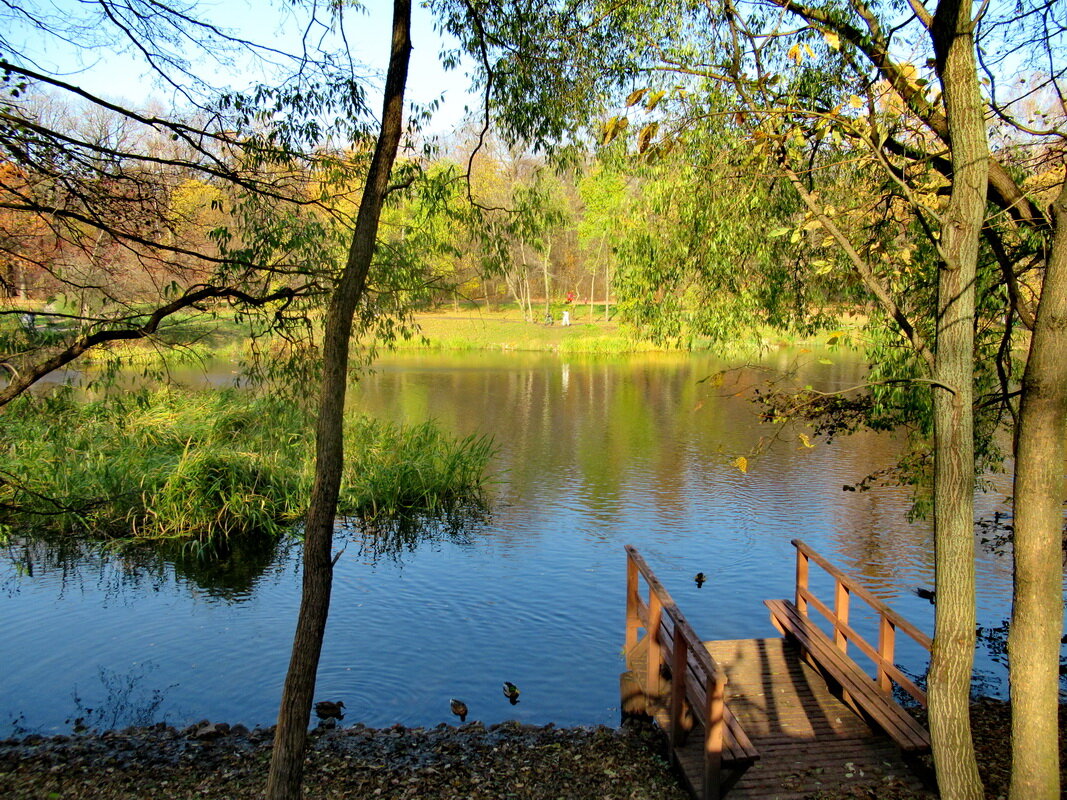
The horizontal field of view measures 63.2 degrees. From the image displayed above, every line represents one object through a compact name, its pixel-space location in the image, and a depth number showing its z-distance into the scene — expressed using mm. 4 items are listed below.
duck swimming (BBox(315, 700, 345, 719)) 8312
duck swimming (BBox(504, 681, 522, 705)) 8750
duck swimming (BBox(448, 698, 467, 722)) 8352
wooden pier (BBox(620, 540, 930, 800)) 6281
